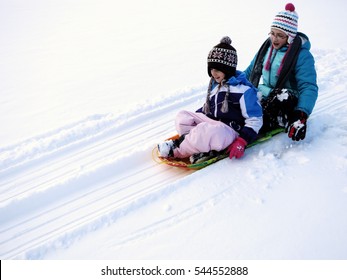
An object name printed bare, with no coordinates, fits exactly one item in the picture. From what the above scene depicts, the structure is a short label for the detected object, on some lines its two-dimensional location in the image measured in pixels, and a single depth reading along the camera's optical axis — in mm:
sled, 2592
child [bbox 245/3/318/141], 2658
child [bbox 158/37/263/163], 2533
